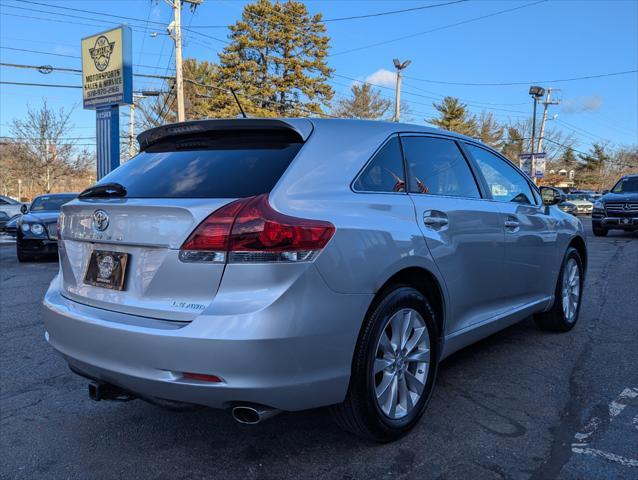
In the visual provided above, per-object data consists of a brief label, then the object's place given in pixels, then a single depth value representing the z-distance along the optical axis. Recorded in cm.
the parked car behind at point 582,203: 3750
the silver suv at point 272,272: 225
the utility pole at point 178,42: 2344
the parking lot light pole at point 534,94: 3438
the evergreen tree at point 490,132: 6091
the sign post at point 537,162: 3422
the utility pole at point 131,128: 4244
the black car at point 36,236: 1030
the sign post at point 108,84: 1684
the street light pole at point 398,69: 3039
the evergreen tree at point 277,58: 3788
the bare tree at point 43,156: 3897
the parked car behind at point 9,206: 1944
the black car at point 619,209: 1555
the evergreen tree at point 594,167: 7669
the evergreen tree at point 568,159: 7874
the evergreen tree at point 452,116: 5419
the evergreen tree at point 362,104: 4597
